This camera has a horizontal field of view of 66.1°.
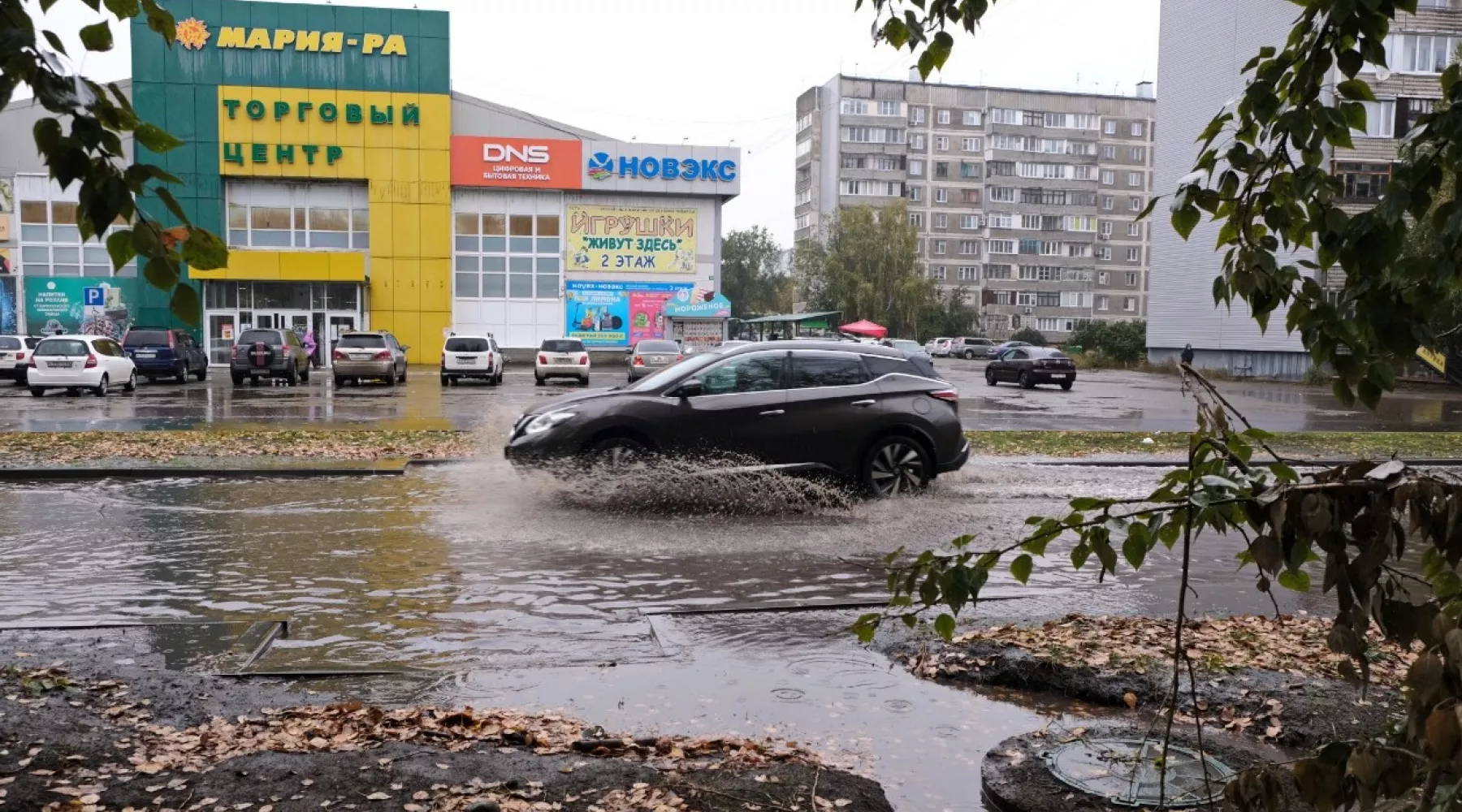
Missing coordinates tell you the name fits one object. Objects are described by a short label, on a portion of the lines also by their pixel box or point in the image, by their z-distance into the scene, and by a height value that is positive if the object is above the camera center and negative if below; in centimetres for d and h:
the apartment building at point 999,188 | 10738 +1359
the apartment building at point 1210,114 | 5022 +1036
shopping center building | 5109 +564
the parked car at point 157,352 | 3472 -102
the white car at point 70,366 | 2842 -123
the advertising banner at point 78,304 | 5109 +60
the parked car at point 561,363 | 3675 -129
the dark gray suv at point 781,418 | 1121 -94
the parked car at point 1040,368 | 3888 -134
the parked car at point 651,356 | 3572 -101
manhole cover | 423 -175
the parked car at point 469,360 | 3609 -119
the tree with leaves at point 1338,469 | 186 -23
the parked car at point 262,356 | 3472 -113
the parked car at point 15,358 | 3275 -119
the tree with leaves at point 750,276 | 12200 +547
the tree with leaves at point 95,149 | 225 +35
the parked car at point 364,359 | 3438 -115
